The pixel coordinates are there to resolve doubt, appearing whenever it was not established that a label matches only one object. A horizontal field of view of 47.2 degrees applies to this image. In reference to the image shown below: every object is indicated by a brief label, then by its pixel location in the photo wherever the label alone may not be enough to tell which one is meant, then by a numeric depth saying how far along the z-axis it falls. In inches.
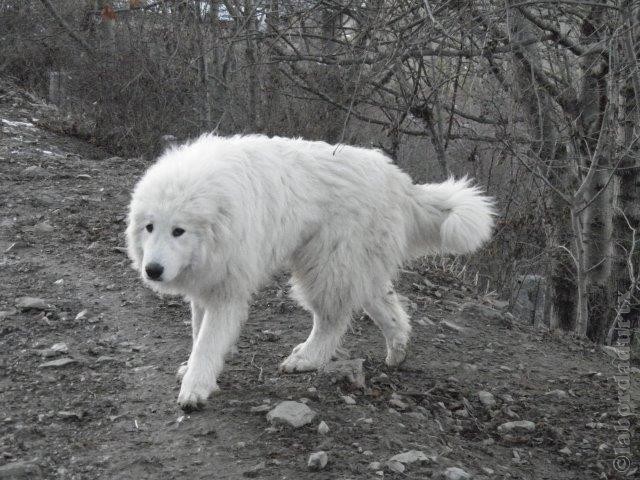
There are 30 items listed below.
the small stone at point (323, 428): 146.5
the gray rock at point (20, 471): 124.5
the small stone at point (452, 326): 222.4
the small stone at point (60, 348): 173.2
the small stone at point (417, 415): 160.6
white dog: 155.3
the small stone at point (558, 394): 187.9
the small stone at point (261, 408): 153.3
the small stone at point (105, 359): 171.3
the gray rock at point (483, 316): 234.2
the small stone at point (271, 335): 197.7
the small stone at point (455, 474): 134.1
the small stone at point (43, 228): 239.8
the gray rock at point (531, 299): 378.0
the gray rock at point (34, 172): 286.8
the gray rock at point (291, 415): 147.9
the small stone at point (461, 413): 171.2
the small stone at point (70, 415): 146.6
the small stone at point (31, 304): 191.6
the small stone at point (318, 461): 133.1
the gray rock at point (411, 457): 138.5
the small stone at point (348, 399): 162.4
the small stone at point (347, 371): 171.8
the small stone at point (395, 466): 135.6
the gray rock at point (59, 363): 165.8
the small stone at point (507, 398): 182.7
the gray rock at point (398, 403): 165.3
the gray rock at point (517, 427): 166.9
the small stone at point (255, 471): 129.4
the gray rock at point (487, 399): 179.0
